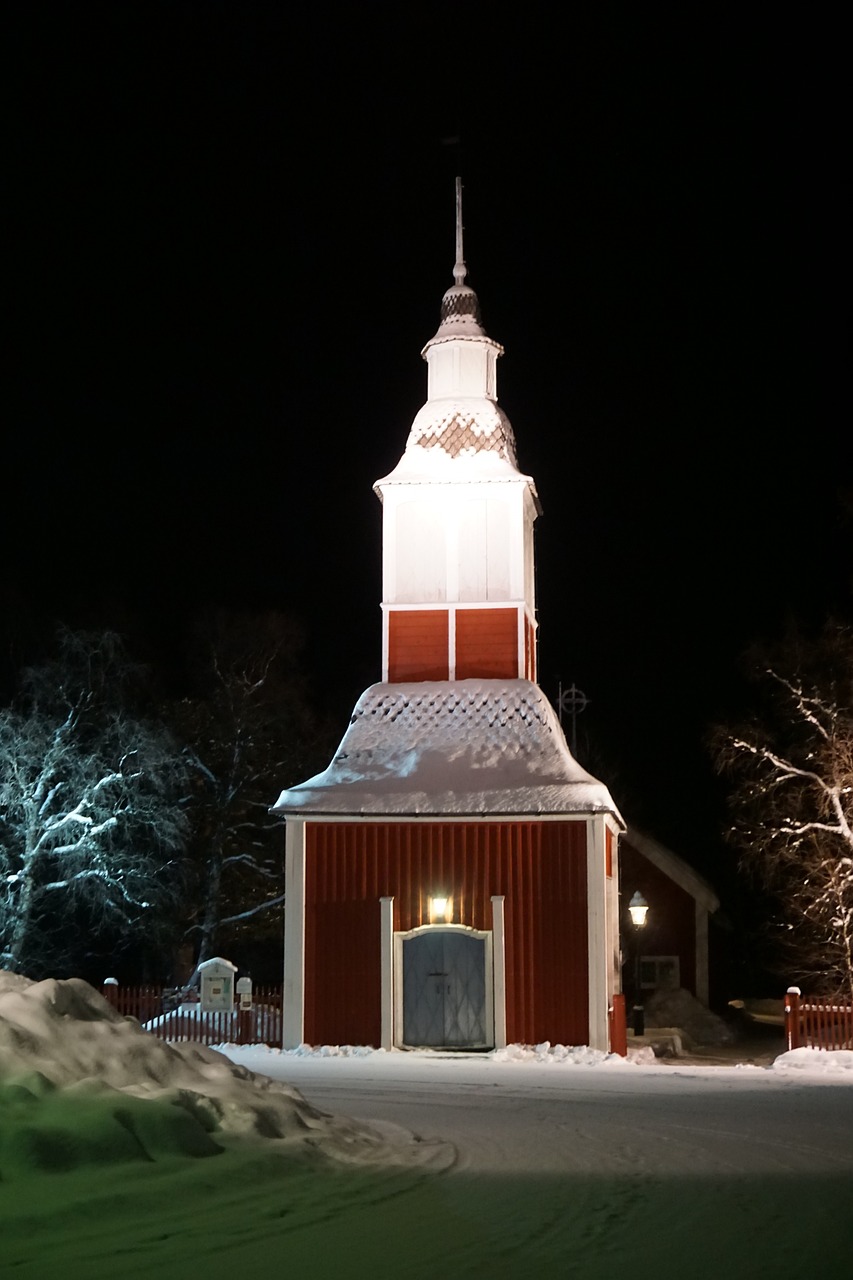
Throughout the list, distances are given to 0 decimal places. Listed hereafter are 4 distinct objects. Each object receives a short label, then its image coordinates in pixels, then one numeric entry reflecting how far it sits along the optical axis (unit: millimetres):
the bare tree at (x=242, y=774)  35906
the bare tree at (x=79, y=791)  28984
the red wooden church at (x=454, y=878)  24266
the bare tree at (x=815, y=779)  27328
